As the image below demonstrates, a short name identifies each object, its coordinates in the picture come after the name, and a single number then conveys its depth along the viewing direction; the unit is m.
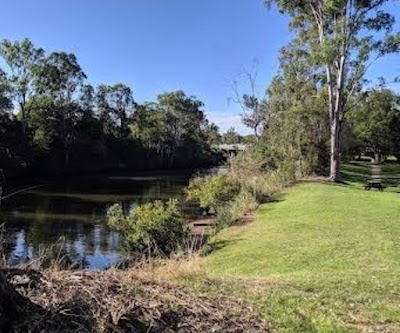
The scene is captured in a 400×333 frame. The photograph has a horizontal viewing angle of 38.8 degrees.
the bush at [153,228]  17.05
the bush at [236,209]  21.18
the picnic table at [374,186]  30.72
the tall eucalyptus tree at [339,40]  30.42
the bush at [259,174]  27.80
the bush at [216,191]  27.61
